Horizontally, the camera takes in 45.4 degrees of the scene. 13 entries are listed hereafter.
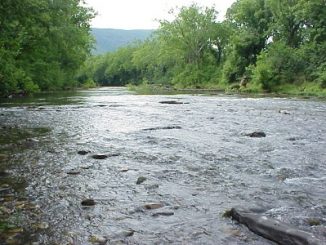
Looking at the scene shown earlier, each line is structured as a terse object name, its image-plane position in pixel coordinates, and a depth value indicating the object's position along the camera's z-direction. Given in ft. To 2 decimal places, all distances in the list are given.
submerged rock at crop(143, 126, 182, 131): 40.74
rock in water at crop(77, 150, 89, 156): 27.25
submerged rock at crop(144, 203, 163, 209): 16.31
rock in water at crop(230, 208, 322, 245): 12.14
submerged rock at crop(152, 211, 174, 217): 15.49
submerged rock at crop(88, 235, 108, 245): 12.84
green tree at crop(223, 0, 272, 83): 179.63
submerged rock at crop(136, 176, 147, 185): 19.98
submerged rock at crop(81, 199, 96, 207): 16.63
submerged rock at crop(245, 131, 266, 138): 34.78
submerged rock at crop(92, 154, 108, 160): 25.93
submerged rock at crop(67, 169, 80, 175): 21.64
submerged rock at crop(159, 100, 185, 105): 79.12
